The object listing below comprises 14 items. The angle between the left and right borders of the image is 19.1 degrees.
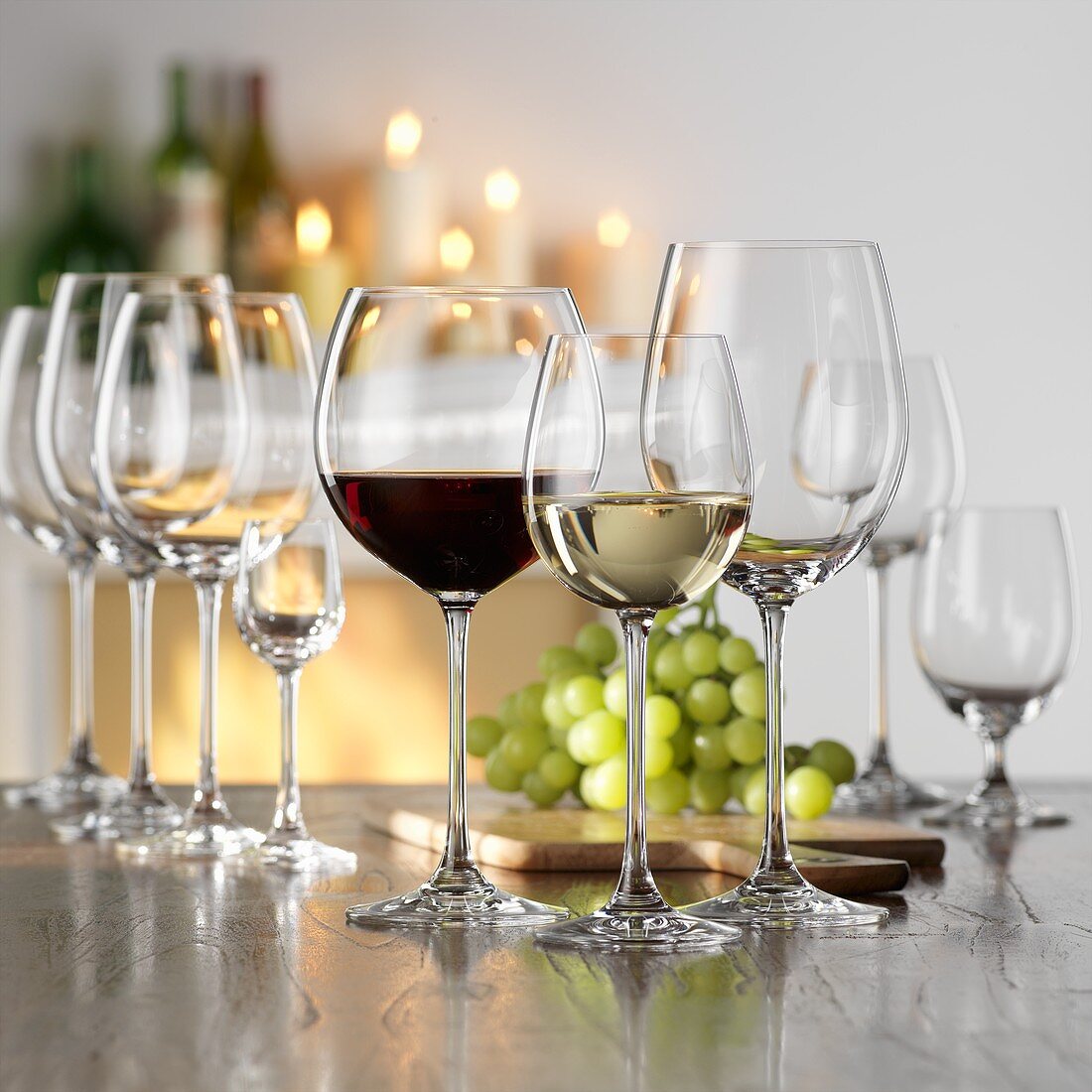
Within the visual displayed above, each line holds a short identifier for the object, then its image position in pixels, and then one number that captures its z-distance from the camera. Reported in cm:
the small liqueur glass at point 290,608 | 144
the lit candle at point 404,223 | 361
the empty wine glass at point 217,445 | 150
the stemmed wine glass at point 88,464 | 158
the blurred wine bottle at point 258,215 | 358
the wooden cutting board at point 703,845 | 132
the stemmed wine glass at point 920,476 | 179
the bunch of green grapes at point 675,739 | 151
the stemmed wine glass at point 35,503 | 176
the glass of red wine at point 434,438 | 127
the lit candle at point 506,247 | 365
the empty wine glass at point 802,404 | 124
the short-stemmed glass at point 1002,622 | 160
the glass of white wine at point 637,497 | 120
